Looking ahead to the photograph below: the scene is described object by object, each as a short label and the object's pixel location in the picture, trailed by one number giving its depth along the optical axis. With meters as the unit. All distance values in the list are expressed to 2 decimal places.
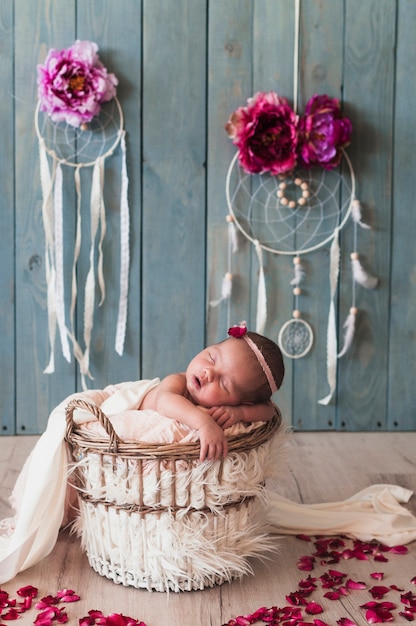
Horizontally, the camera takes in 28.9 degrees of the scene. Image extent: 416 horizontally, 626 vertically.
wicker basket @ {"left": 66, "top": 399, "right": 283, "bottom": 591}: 1.63
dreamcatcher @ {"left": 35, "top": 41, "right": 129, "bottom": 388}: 2.79
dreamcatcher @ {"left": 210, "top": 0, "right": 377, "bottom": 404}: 2.85
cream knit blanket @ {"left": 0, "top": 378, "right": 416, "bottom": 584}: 1.74
